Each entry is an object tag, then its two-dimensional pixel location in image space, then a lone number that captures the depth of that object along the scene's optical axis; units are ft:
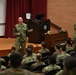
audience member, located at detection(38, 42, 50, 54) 32.52
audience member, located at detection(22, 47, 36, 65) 25.65
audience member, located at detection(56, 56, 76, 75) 10.43
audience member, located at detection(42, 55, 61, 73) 21.05
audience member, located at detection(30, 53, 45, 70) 23.07
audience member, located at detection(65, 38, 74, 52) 32.93
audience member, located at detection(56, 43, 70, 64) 26.78
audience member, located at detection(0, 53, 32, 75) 11.72
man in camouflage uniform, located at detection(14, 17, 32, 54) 36.75
